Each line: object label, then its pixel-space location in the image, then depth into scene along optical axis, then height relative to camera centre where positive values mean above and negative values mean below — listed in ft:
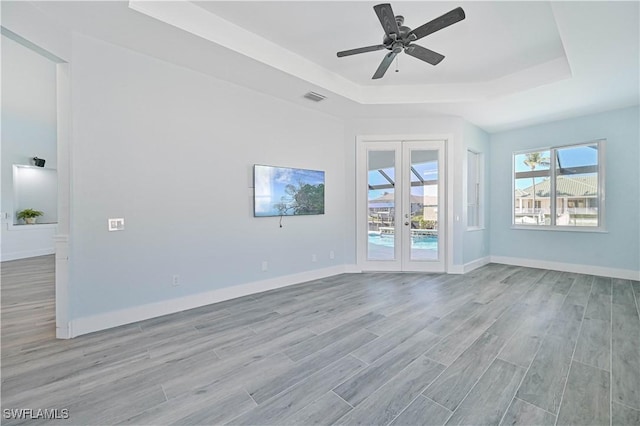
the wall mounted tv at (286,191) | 13.37 +1.01
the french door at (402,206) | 17.30 +0.27
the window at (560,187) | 16.63 +1.55
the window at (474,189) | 19.25 +1.52
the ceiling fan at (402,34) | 7.53 +5.42
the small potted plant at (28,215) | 22.27 -0.42
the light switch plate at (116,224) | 9.62 -0.49
